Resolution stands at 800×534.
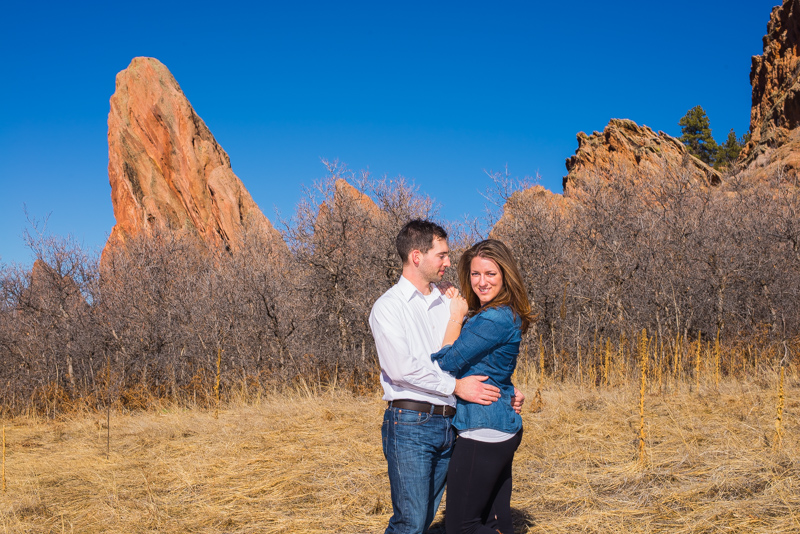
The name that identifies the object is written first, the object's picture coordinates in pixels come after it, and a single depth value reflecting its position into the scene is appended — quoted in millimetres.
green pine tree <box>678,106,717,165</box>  43469
